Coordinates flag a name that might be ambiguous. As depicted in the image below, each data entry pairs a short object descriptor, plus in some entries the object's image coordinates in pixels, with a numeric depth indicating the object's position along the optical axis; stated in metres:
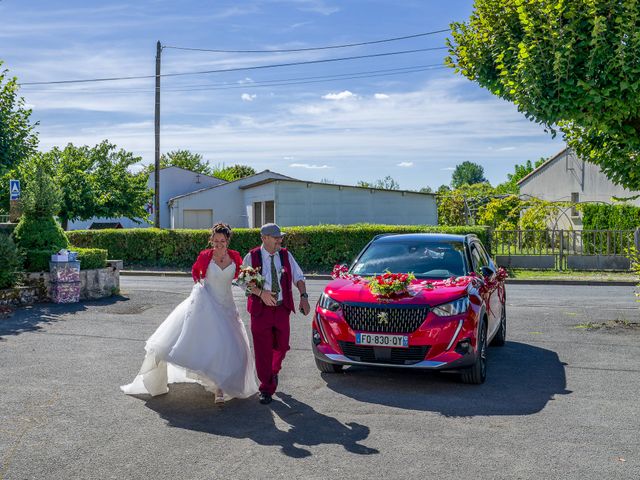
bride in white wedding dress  6.56
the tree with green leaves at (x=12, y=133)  17.84
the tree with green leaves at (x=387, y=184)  75.19
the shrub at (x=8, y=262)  13.50
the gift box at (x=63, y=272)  14.42
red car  7.12
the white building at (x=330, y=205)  32.34
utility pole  30.09
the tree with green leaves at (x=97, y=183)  34.69
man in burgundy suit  6.75
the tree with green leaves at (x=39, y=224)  14.81
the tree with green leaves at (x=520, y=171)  71.44
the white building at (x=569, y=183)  35.78
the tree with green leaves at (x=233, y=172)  90.62
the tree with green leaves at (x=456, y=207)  40.66
